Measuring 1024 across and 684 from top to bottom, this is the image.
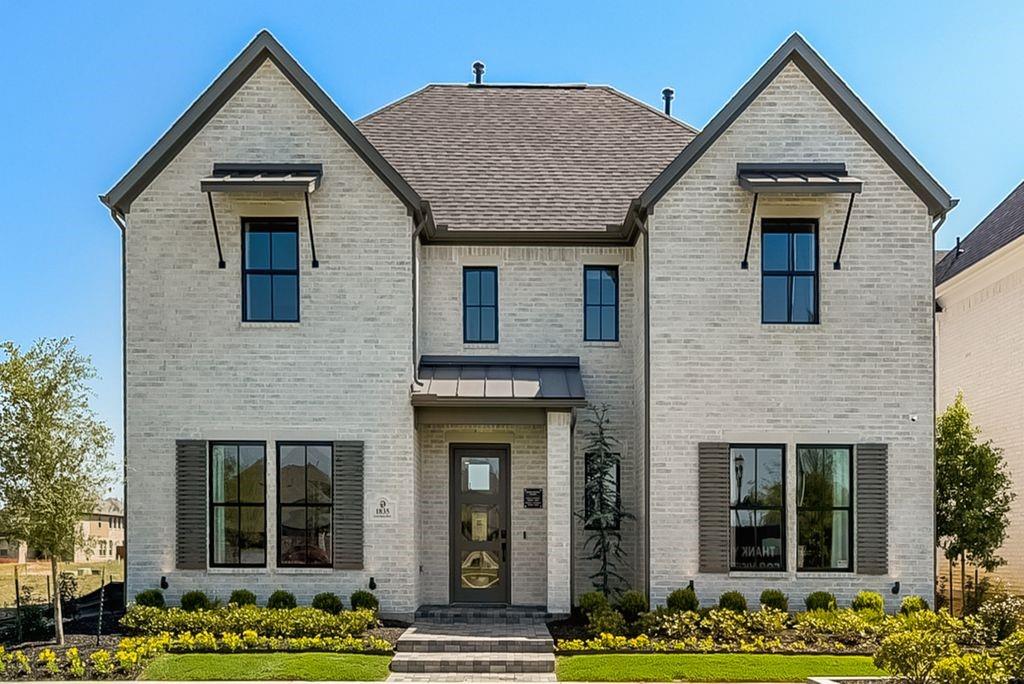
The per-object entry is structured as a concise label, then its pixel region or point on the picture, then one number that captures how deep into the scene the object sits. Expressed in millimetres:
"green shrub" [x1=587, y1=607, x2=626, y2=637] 14945
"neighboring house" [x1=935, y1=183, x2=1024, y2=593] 20234
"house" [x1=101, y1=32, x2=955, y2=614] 16500
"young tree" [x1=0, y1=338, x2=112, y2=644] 14672
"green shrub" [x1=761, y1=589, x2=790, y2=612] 16078
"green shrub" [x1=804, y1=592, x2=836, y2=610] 16094
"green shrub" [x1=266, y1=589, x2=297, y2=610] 16172
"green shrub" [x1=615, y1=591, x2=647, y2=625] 16000
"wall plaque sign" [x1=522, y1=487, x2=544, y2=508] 17906
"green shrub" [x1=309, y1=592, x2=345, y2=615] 16094
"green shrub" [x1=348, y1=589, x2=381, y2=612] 16125
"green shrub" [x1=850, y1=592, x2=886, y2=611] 16016
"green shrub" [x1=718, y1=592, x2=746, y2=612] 15961
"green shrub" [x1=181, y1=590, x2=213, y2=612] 16141
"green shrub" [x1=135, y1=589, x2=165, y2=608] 16156
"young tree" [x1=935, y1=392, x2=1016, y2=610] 18094
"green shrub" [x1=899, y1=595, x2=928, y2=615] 15953
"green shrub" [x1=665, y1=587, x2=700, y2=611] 15980
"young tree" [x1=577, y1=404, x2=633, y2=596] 17359
